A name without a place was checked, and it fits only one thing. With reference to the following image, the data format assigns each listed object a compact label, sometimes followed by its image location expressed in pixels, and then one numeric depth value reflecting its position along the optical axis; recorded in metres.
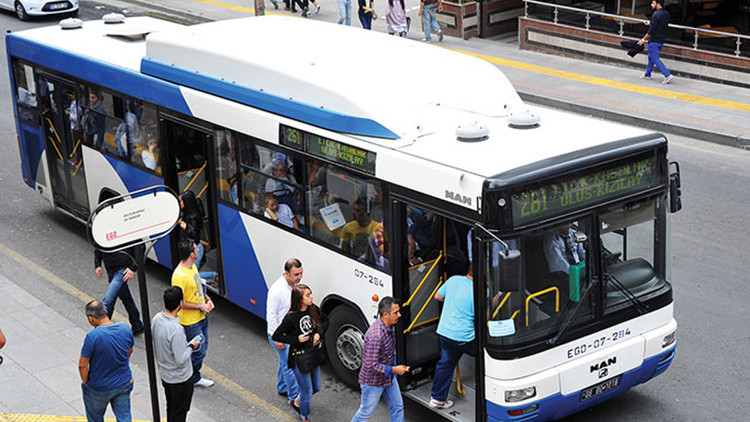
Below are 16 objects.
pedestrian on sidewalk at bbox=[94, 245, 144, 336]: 20.95
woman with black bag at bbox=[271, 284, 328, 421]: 16.89
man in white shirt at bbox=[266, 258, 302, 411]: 17.50
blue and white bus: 15.46
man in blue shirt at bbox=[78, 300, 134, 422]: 15.45
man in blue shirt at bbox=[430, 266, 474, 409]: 16.06
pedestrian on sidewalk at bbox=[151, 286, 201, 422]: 16.09
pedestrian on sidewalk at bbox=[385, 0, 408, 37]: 46.59
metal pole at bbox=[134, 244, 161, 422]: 14.64
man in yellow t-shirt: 18.39
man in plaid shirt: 15.95
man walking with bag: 38.12
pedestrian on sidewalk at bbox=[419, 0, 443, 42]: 46.72
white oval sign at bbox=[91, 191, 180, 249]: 14.30
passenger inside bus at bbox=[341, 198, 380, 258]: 17.72
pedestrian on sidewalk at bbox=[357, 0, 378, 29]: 46.84
